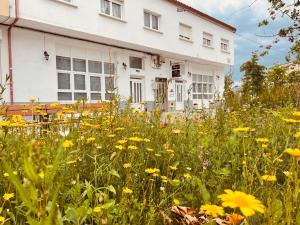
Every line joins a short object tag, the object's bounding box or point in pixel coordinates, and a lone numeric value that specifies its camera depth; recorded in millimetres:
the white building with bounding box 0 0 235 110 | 9583
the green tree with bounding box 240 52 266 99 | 19500
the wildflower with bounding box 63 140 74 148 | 1517
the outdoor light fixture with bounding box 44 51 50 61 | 10334
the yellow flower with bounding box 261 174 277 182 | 1009
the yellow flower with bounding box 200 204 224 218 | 785
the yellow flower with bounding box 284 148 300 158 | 905
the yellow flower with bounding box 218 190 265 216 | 593
